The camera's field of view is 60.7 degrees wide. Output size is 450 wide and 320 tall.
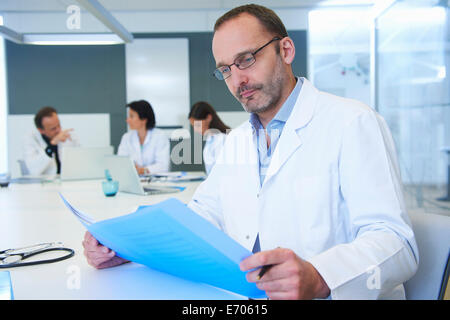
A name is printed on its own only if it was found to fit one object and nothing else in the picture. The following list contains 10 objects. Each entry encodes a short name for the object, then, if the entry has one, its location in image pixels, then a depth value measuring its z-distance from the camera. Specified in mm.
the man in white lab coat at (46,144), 4613
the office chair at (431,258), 1050
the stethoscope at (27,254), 1151
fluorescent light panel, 4023
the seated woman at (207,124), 4355
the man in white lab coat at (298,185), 896
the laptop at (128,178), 2744
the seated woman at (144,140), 4931
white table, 931
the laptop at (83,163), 3732
